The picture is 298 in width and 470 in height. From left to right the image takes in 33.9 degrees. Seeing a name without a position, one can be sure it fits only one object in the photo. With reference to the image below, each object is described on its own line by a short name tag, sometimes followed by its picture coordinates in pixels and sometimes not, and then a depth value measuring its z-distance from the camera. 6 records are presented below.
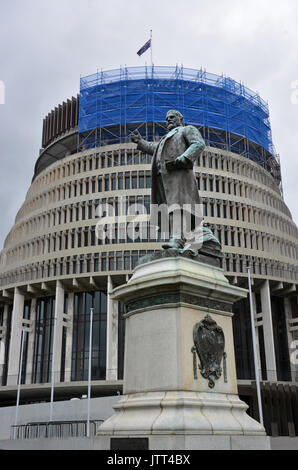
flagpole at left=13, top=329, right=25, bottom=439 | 34.09
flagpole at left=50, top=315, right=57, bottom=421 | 44.17
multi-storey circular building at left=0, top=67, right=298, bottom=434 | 52.31
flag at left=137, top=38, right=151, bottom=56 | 58.85
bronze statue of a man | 8.39
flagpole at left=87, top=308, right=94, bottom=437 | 25.94
